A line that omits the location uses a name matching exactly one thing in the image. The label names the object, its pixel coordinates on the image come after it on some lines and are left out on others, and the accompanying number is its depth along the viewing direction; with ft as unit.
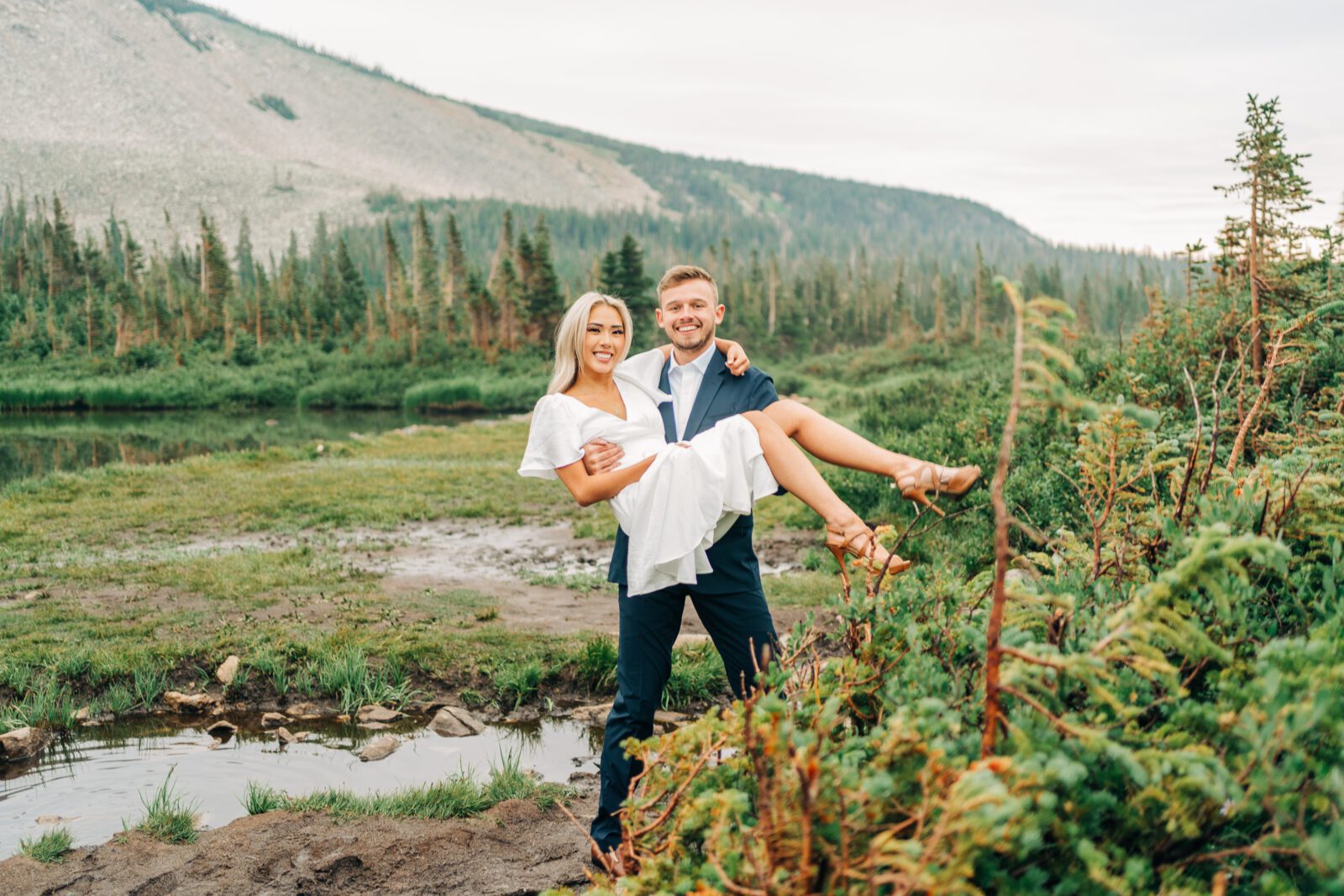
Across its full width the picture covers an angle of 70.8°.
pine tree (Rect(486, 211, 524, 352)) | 204.03
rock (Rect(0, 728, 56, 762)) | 18.75
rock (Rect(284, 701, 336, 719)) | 21.31
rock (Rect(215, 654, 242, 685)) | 22.44
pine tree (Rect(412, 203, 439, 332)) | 242.58
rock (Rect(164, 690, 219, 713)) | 21.45
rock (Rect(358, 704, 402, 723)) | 21.04
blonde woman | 11.66
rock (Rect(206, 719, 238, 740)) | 20.10
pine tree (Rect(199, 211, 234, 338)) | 235.40
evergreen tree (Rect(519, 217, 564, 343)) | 205.46
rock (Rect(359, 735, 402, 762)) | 18.90
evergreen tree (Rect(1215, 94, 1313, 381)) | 22.65
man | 12.71
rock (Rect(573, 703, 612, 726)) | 20.96
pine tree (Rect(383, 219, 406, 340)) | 240.94
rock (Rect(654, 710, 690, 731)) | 20.26
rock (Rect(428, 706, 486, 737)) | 20.33
